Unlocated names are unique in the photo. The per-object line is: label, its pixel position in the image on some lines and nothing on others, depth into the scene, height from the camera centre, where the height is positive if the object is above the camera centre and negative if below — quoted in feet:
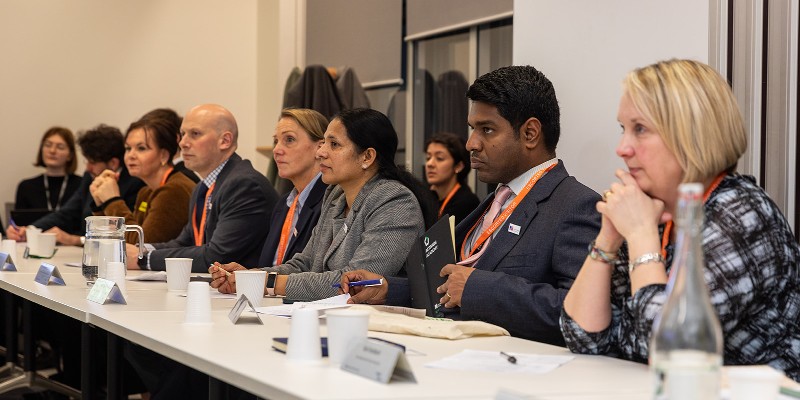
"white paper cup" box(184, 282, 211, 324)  7.91 -1.08
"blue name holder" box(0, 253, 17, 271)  13.15 -1.26
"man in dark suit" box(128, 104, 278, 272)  13.74 -0.41
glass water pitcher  10.71 -0.81
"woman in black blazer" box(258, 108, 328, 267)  12.81 -0.11
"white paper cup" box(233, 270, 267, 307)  9.24 -1.06
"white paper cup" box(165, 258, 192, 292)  10.72 -1.12
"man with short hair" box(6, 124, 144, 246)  19.72 -0.33
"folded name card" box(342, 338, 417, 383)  5.39 -1.07
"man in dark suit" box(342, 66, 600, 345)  8.13 -0.43
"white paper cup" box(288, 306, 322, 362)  6.02 -1.04
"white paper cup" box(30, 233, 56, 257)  15.85 -1.21
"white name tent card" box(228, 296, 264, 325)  7.92 -1.12
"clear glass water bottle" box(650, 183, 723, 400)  4.01 -0.65
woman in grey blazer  10.52 -0.44
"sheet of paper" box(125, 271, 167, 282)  12.21 -1.33
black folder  8.69 -0.79
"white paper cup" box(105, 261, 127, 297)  9.79 -1.03
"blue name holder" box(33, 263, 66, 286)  11.08 -1.21
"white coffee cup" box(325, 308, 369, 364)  5.84 -0.95
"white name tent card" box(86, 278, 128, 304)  9.23 -1.17
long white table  5.23 -1.19
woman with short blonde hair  5.94 -0.26
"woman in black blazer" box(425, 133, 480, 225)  19.97 +0.18
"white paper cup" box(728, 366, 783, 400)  4.40 -0.94
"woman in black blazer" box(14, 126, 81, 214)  25.25 -0.17
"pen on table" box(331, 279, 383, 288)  9.17 -1.02
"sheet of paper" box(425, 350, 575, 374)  5.91 -1.17
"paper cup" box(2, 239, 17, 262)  14.38 -1.14
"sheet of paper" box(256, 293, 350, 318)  8.71 -1.19
